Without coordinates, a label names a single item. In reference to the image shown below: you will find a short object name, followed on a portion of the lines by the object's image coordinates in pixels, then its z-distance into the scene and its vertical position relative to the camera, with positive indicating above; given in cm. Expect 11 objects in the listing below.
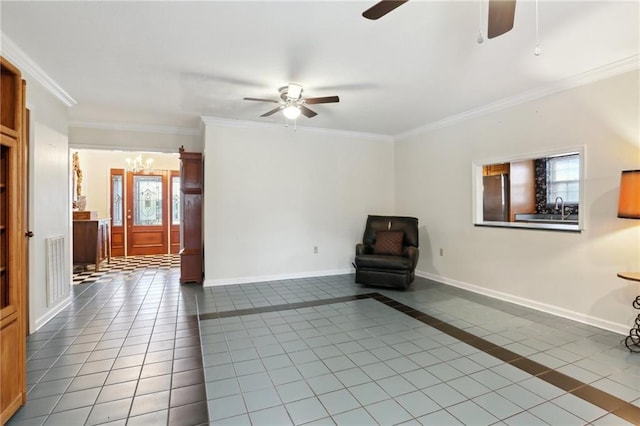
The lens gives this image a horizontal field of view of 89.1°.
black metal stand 278 -114
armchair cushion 499 -49
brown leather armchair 460 -63
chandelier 785 +118
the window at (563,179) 577 +58
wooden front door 807 -1
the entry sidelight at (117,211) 790 +4
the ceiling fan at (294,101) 339 +121
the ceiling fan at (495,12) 168 +107
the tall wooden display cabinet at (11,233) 187 -12
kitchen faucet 573 +6
